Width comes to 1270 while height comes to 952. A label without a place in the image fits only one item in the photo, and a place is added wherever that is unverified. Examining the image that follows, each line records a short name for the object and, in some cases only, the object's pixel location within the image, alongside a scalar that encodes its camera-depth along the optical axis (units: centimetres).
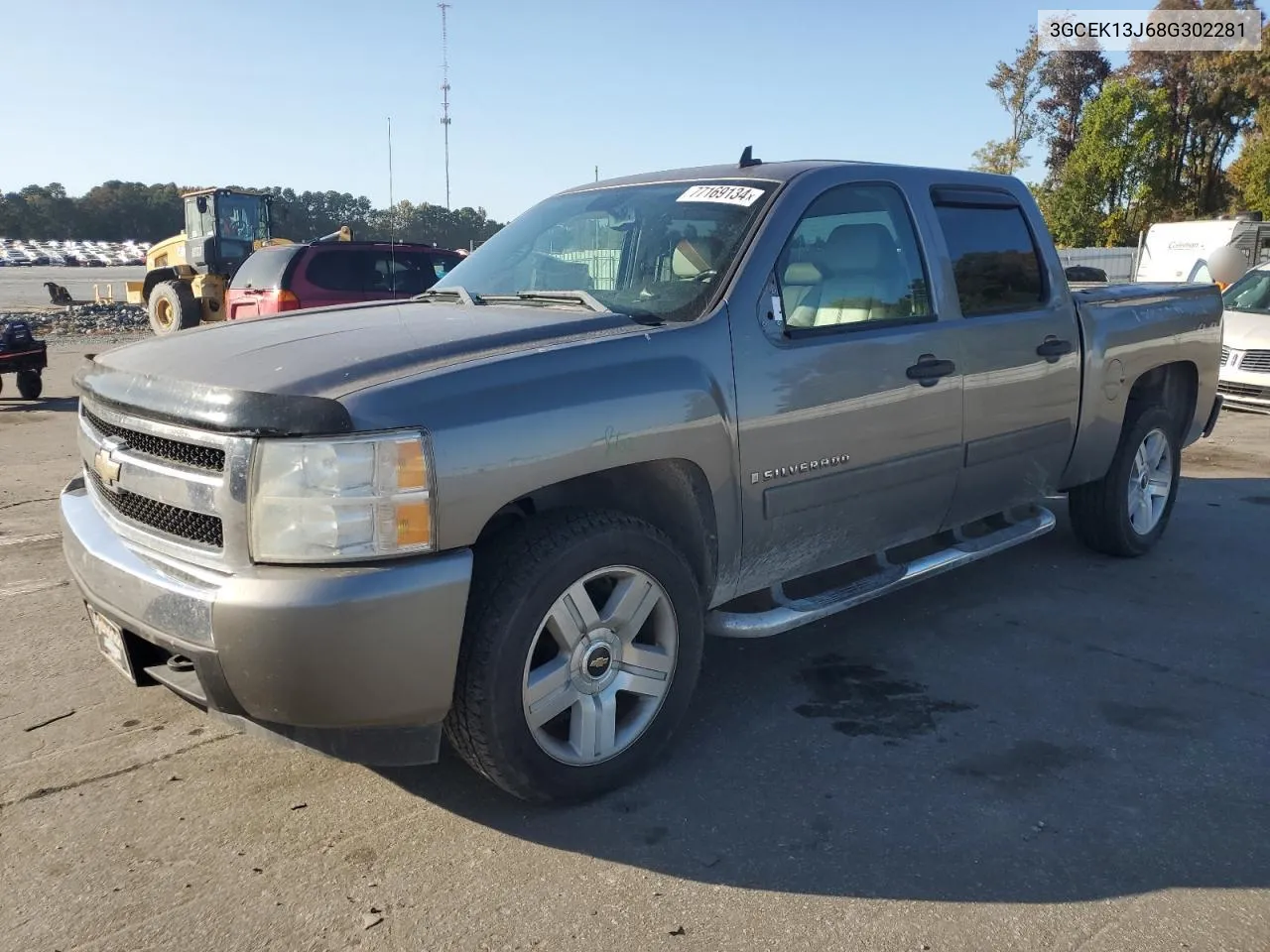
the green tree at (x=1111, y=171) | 3794
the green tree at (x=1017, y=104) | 4550
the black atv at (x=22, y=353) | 1197
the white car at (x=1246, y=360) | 1046
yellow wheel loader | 1861
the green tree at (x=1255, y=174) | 3550
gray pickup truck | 256
